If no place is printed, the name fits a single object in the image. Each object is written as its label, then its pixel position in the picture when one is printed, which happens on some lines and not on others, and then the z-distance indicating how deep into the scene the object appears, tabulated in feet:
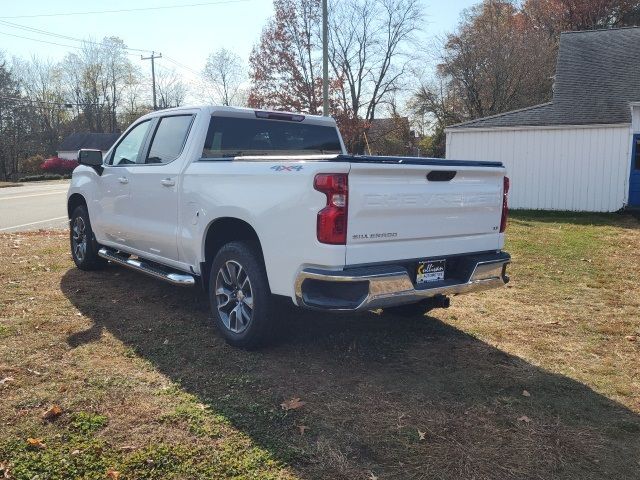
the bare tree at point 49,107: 197.57
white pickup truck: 12.57
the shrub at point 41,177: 143.54
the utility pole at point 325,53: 54.80
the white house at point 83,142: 205.46
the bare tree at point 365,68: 130.11
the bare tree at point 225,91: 165.17
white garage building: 55.52
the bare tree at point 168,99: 189.37
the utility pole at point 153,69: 145.79
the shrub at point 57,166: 163.63
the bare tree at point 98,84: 200.75
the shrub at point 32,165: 169.07
